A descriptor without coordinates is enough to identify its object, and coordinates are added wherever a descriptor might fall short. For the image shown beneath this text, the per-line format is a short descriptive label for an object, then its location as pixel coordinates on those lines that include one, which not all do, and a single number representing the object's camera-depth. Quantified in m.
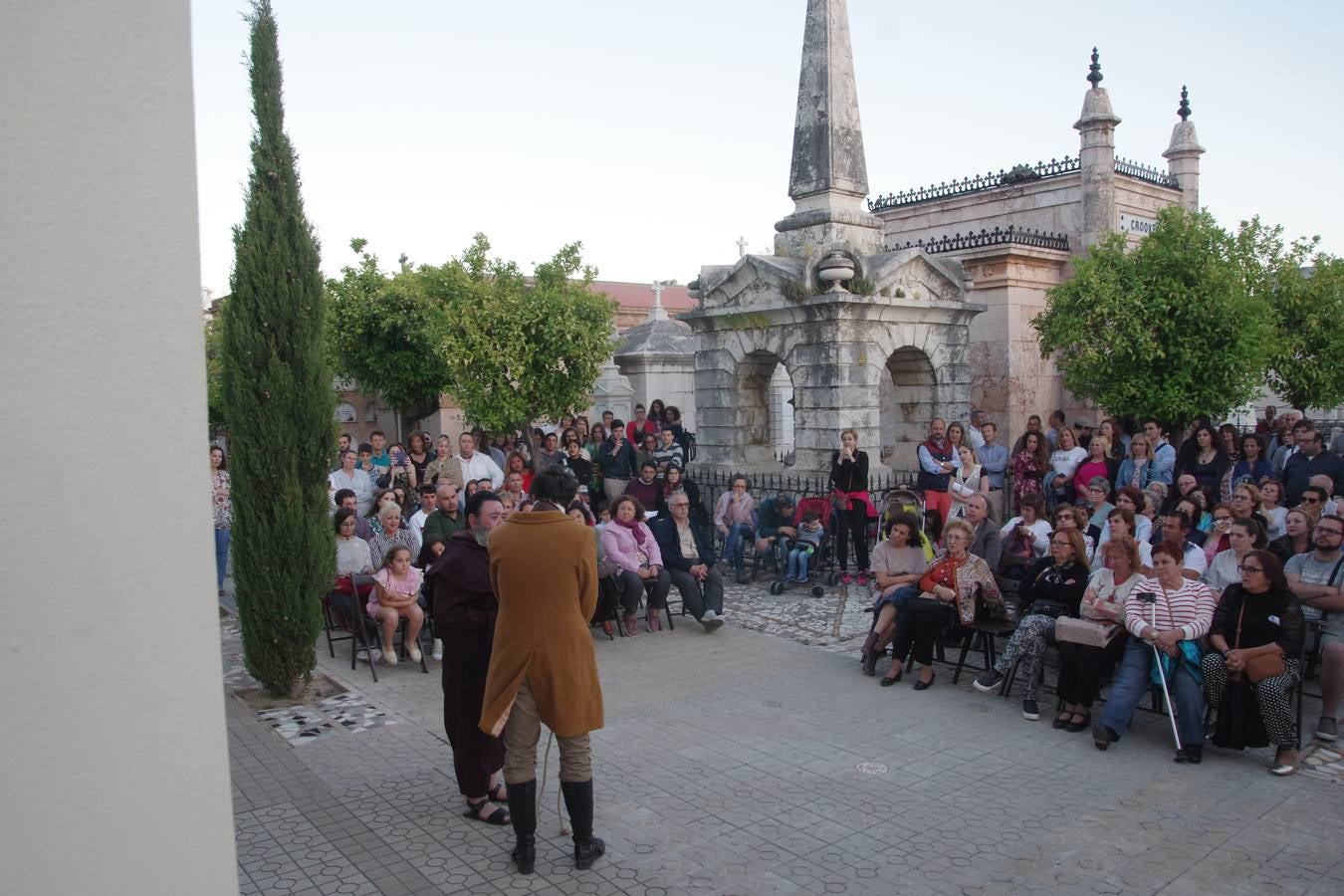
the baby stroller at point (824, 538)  11.59
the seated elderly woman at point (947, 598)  7.92
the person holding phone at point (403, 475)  12.45
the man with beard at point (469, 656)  5.51
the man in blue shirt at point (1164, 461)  11.23
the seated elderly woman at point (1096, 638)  6.85
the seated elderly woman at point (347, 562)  8.78
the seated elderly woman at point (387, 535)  9.38
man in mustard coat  4.86
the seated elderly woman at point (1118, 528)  7.47
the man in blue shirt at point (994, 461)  12.67
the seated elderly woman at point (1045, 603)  7.35
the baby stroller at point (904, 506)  9.34
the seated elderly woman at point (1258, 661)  6.12
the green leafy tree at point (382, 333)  20.08
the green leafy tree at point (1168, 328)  13.92
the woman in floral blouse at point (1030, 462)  12.44
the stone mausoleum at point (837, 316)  12.98
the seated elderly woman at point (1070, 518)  7.62
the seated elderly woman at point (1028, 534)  8.96
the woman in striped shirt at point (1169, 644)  6.34
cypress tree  7.29
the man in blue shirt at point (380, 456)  12.69
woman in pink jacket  9.66
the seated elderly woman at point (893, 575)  8.30
